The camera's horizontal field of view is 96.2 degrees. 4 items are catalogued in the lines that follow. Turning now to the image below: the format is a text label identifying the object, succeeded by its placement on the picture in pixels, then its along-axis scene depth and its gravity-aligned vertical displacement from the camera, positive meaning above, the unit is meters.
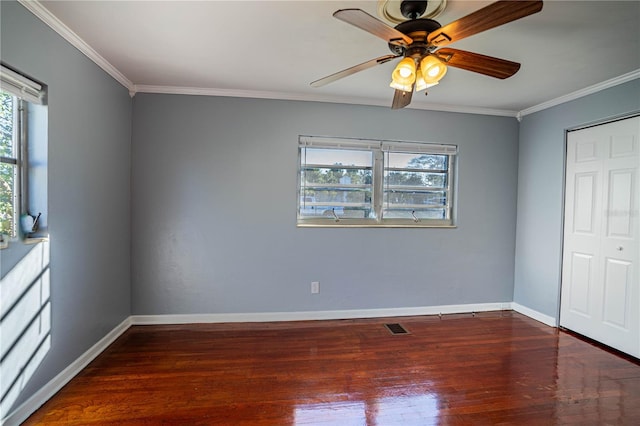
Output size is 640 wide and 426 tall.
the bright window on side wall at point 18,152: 1.59 +0.26
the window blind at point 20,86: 1.50 +0.62
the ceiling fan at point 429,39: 1.19 +0.80
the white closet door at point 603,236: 2.41 -0.22
